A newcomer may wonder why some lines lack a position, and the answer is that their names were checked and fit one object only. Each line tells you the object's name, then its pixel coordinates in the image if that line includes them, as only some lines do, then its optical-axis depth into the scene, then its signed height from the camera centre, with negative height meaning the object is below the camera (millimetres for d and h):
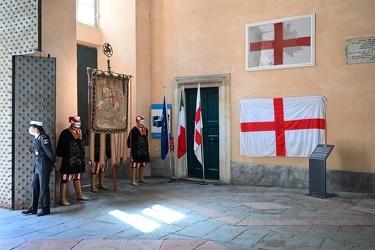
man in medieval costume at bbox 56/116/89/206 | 7359 -498
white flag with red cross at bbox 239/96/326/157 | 8578 +47
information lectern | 7715 -873
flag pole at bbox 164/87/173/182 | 10266 -202
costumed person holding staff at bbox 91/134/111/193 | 8477 -830
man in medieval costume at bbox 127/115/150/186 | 9562 -433
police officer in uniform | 6586 -666
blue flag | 10227 -147
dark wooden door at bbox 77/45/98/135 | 10406 +1292
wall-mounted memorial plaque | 8016 +1633
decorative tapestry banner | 8281 +598
